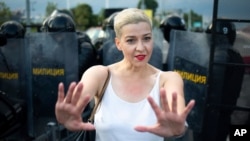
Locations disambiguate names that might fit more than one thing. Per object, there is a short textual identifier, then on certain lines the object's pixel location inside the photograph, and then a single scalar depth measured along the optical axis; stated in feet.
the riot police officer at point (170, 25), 17.72
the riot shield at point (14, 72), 15.02
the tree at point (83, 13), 60.31
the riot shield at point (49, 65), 14.62
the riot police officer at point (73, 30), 15.81
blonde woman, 5.19
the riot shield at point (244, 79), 11.61
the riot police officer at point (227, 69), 11.76
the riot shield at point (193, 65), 12.63
